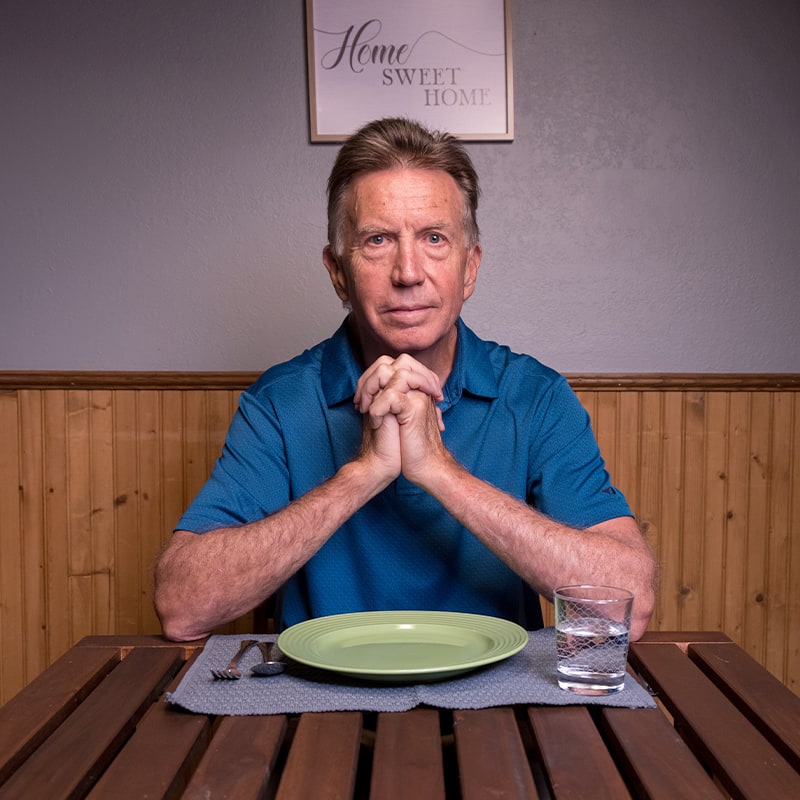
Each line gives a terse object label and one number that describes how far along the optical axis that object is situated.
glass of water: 1.02
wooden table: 0.81
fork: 1.07
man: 1.39
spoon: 1.08
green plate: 1.03
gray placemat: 0.98
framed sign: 2.54
